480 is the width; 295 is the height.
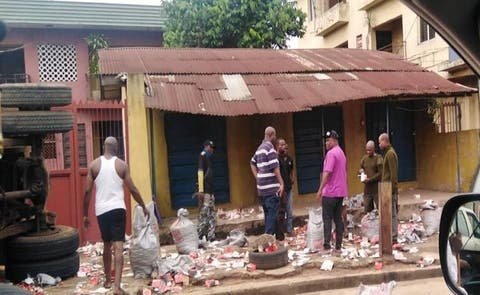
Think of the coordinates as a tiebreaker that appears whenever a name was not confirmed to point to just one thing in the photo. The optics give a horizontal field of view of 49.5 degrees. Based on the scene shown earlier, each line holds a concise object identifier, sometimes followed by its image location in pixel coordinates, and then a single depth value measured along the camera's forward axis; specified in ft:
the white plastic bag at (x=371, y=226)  26.58
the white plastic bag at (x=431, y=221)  28.04
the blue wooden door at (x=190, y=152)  34.58
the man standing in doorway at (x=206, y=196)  28.25
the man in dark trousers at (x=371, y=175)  28.45
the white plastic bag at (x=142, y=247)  20.88
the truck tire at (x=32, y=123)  21.04
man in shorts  19.24
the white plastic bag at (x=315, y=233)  24.90
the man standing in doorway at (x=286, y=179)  28.27
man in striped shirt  25.54
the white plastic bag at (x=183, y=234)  25.27
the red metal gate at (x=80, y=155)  27.45
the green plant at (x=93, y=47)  55.26
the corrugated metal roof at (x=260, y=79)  32.09
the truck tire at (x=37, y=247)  20.98
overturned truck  21.02
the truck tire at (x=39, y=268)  21.01
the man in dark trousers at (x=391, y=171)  26.18
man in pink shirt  23.94
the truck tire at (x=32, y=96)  21.54
